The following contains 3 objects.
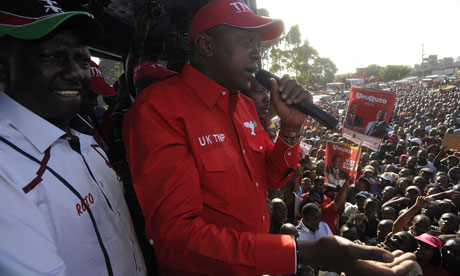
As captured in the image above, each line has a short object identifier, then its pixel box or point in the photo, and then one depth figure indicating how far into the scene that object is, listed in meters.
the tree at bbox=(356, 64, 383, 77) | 83.56
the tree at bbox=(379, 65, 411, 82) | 70.38
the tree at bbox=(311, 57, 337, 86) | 72.31
